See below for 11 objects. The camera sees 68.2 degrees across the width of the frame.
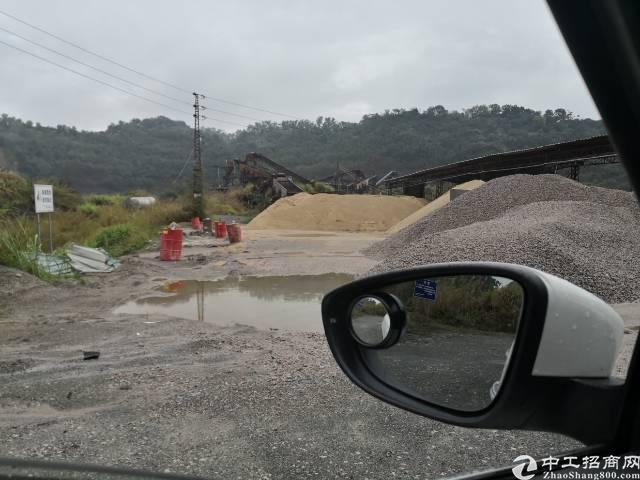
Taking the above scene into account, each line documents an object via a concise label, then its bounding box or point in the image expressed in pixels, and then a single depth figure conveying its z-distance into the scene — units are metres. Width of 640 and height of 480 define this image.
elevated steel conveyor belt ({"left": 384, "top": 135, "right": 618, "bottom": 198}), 22.27
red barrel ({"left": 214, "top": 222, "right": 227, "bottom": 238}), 22.54
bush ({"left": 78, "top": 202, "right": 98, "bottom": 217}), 24.77
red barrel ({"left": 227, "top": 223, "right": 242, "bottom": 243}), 20.06
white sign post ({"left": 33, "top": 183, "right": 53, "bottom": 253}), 11.83
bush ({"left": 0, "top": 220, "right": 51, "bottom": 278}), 9.74
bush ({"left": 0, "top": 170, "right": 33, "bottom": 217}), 22.17
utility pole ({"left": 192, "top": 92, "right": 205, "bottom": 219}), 34.50
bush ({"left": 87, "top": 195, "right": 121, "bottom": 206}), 37.36
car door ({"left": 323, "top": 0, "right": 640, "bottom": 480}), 0.86
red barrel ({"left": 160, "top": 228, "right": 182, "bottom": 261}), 14.55
